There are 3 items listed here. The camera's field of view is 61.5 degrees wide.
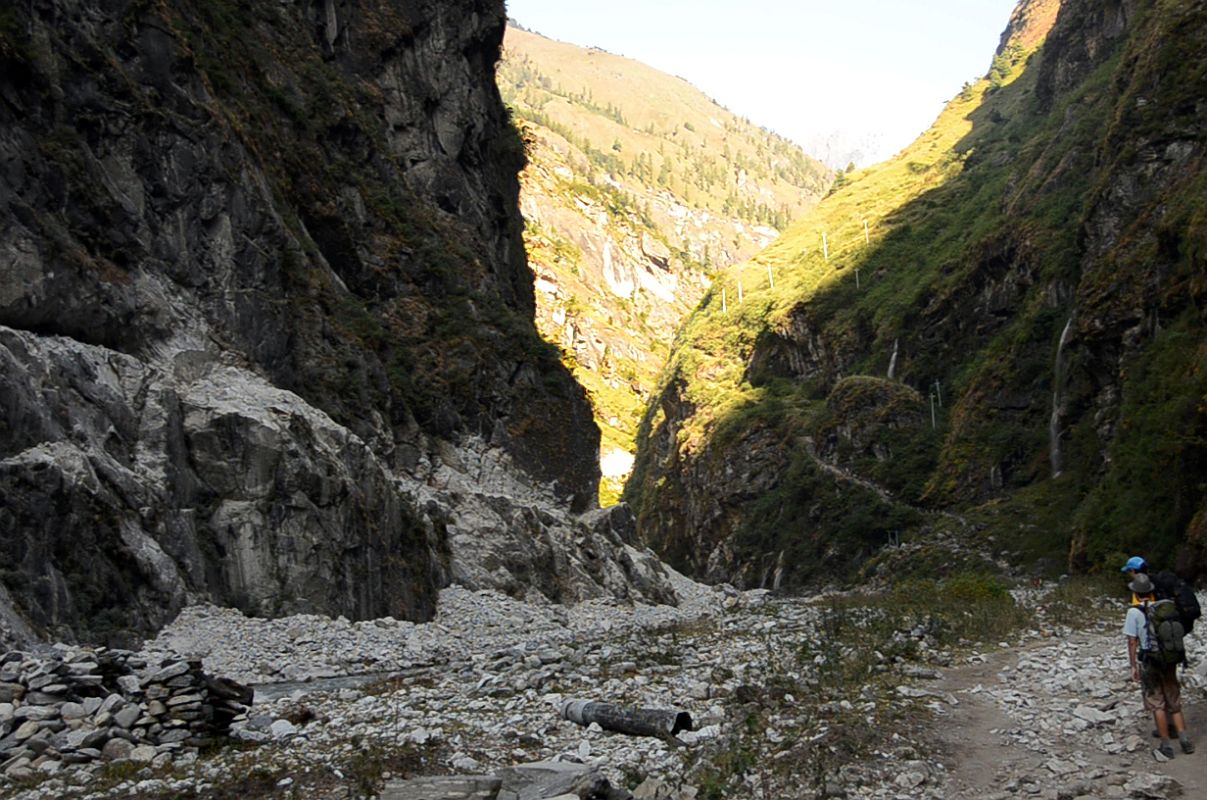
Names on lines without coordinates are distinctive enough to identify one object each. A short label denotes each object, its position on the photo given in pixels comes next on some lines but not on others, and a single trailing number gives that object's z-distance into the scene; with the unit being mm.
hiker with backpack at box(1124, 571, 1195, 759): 9875
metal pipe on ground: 11445
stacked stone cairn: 10391
